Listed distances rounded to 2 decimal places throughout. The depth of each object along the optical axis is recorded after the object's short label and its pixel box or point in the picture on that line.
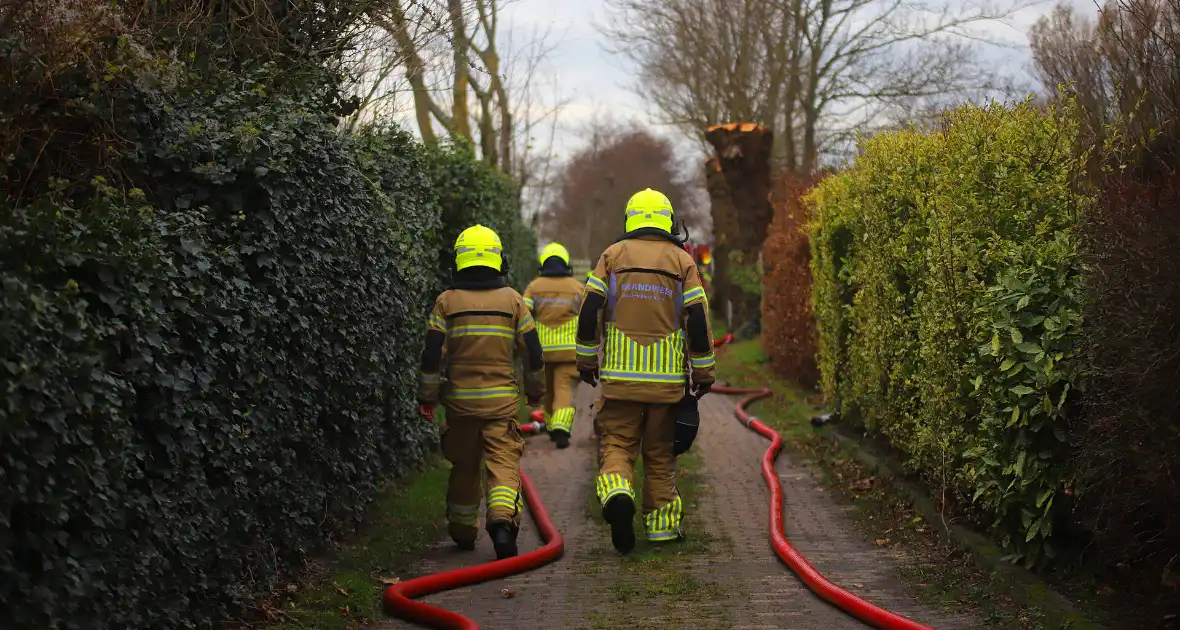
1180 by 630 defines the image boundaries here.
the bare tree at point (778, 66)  31.48
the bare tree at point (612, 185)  83.62
